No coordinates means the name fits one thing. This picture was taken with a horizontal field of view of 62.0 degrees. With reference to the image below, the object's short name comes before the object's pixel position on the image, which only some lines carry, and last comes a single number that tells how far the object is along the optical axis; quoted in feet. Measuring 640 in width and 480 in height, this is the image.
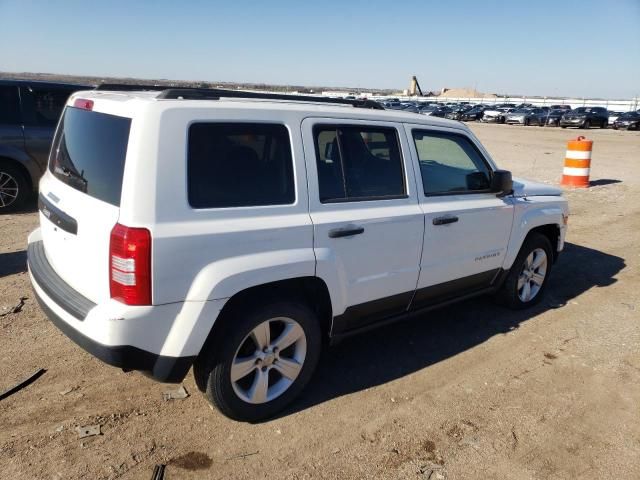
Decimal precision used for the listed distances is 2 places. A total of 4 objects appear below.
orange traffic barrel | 37.80
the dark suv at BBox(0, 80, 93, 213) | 24.32
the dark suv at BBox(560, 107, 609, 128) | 126.21
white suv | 8.72
